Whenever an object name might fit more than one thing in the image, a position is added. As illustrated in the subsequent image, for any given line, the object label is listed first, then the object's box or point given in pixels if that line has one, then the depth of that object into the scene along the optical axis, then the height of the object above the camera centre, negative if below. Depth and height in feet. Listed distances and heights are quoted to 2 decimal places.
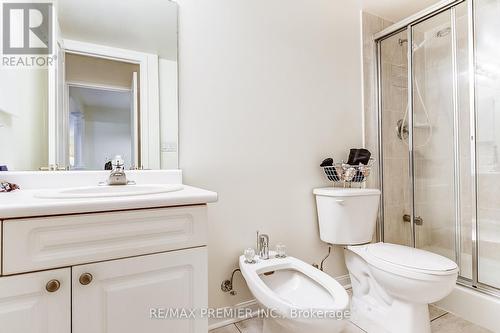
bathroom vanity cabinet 2.21 -0.95
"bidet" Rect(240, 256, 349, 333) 3.10 -1.76
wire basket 5.46 -0.11
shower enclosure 5.46 +0.75
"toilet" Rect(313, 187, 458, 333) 4.04 -1.66
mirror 3.67 +1.27
